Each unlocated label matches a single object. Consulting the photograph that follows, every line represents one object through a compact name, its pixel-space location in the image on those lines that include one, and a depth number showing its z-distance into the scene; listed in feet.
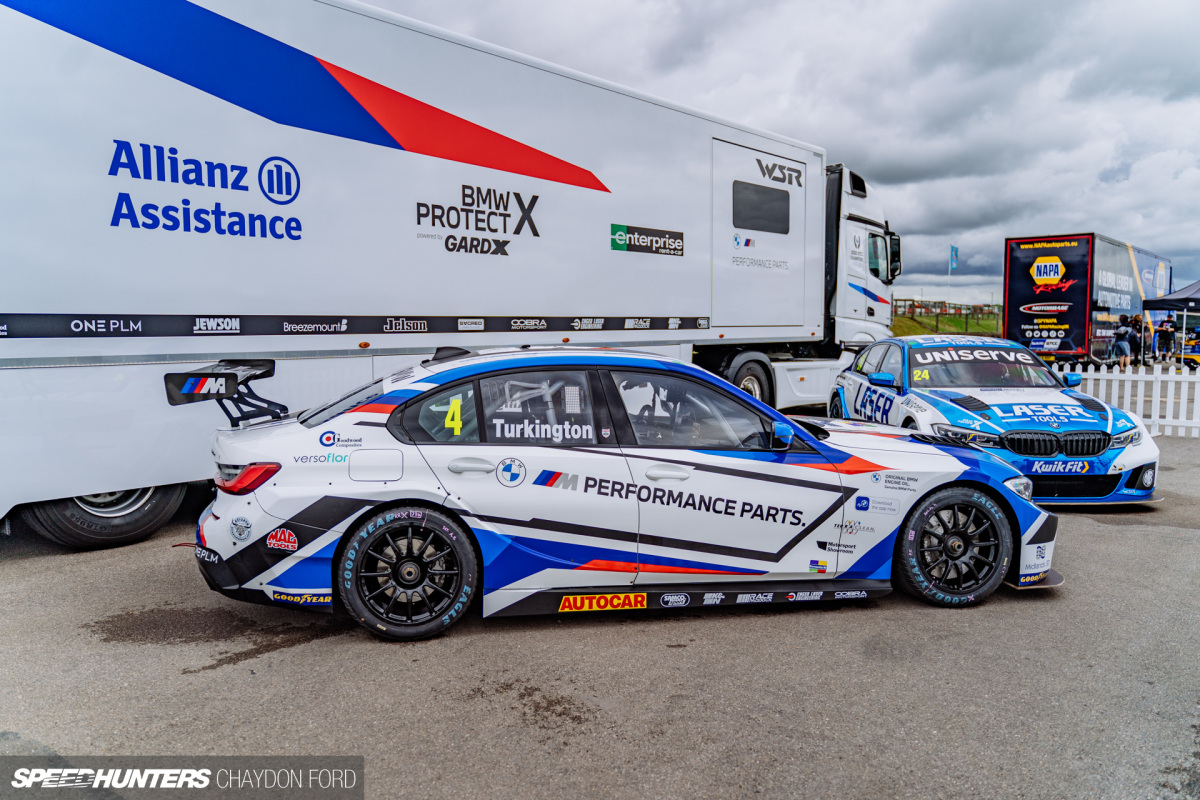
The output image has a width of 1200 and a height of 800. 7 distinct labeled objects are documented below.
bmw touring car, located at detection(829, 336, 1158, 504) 21.44
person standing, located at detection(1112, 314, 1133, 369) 70.33
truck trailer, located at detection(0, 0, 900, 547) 16.24
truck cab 38.17
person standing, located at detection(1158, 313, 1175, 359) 86.62
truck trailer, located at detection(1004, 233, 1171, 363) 62.44
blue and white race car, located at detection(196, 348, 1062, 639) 12.26
